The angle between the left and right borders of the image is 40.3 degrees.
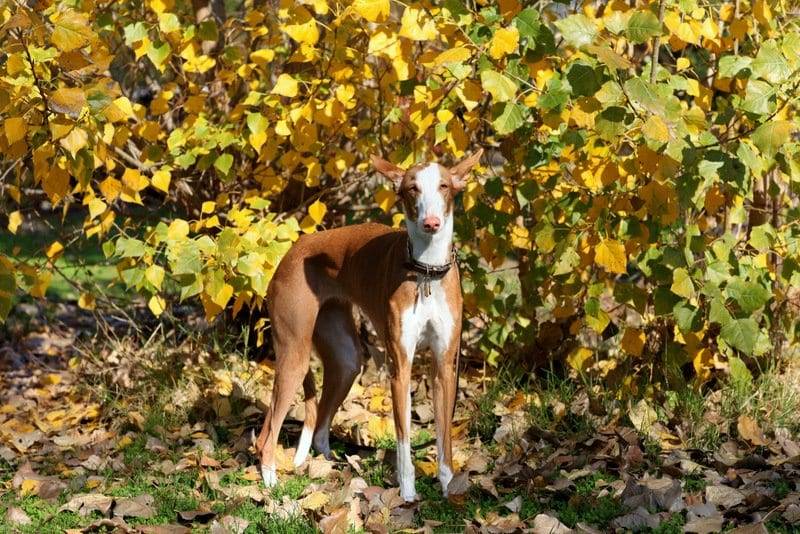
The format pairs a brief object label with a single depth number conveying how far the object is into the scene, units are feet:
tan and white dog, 13.16
